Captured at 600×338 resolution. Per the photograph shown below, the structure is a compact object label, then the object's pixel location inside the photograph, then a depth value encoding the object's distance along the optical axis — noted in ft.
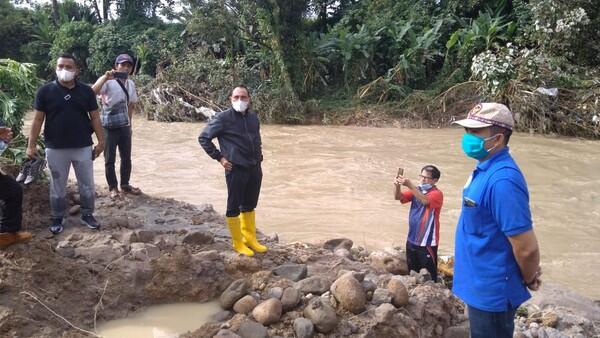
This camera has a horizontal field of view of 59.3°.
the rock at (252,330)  10.46
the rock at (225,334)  10.23
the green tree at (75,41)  80.48
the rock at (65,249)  14.00
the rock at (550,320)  14.10
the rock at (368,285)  12.15
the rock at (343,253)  16.34
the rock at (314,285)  12.26
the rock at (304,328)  10.73
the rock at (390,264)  15.84
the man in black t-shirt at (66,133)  15.49
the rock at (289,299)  11.49
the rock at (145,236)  15.88
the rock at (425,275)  14.46
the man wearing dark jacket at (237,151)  15.20
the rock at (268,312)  11.02
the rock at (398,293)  12.09
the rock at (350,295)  11.51
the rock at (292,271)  13.42
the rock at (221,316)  11.56
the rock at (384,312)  11.34
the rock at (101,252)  13.98
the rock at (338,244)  17.85
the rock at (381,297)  11.94
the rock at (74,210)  18.01
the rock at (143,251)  14.03
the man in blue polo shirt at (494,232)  7.93
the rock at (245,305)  11.58
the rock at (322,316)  10.93
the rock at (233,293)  12.08
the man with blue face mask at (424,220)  15.26
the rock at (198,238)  15.80
